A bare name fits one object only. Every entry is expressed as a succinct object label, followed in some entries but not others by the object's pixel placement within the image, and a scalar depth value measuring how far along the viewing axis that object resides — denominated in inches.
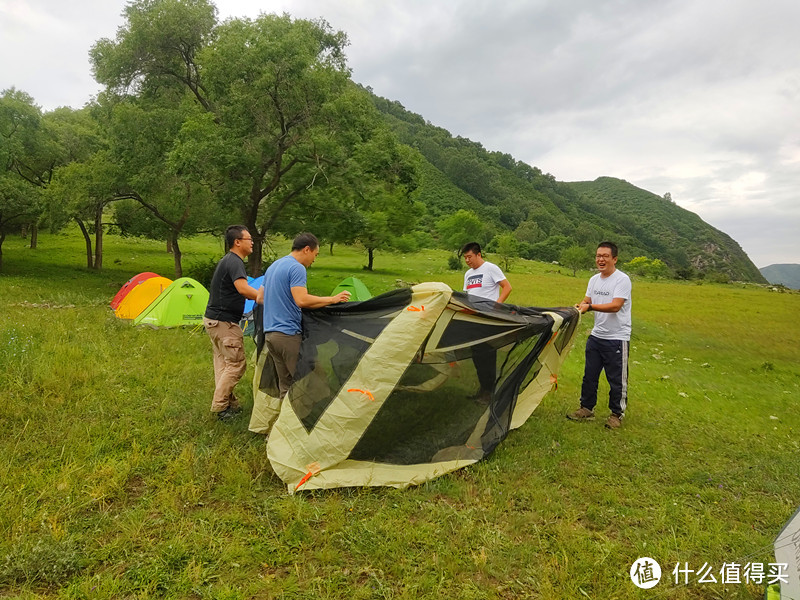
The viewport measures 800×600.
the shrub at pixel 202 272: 820.6
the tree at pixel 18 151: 684.1
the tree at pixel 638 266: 2611.7
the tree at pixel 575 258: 2091.5
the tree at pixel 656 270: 2542.3
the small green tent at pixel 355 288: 539.0
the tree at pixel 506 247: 2017.7
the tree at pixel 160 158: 545.6
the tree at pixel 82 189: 642.8
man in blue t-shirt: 182.7
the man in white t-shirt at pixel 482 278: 250.8
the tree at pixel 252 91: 524.4
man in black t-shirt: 205.3
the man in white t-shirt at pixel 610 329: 226.5
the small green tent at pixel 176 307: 435.8
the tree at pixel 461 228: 1953.7
